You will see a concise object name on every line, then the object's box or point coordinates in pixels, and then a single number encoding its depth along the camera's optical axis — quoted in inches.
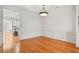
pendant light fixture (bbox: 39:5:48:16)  97.6
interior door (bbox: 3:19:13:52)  94.9
